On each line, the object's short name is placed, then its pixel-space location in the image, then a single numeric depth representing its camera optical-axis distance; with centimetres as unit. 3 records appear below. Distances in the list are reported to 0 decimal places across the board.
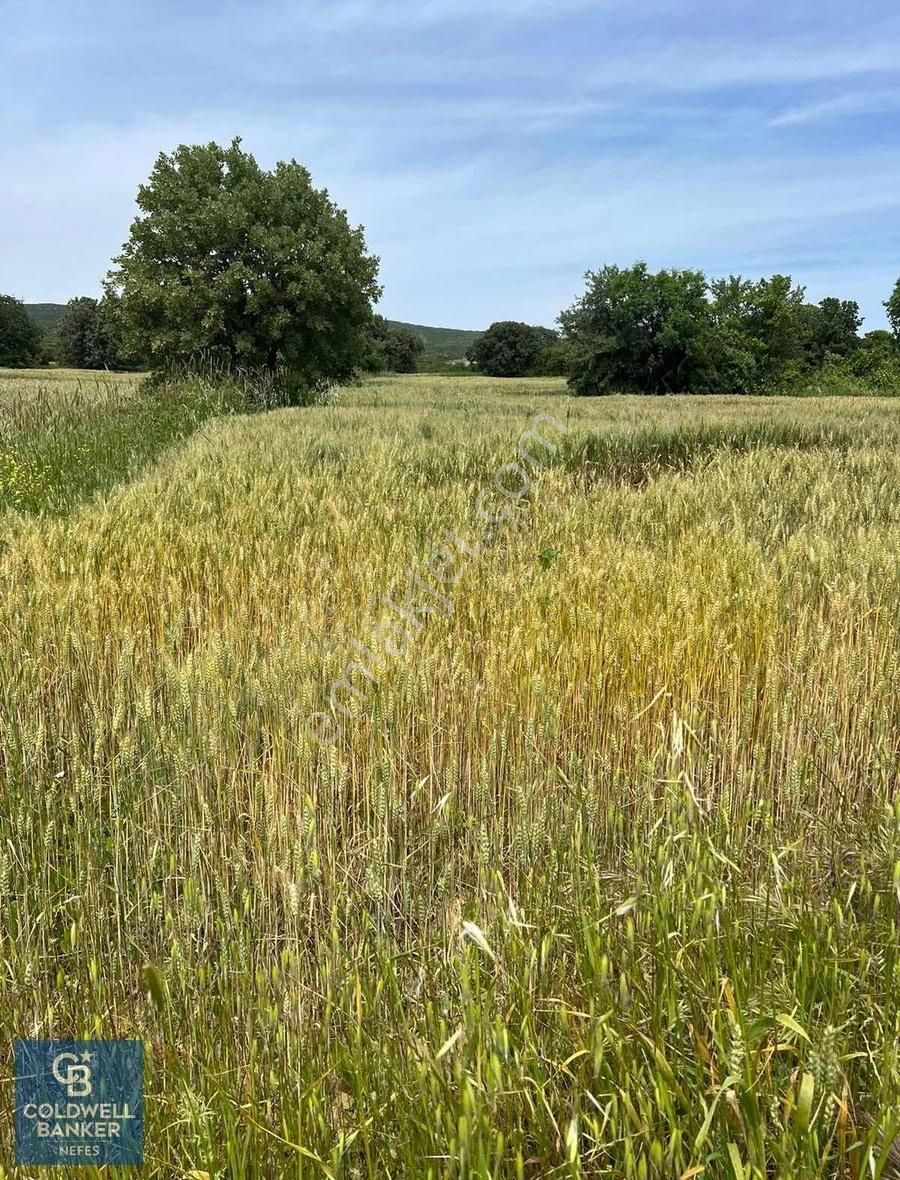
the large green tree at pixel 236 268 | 1809
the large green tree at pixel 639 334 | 3844
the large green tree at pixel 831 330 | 6312
